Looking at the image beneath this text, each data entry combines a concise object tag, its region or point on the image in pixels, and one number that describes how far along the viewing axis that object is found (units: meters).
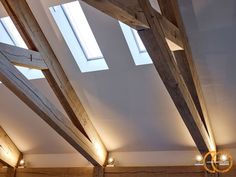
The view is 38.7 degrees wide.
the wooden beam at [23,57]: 3.62
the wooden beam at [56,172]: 5.73
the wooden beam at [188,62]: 3.34
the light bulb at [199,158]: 4.88
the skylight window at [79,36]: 4.30
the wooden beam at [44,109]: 3.52
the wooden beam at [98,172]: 5.56
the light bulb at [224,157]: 4.68
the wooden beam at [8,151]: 6.08
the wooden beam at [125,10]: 2.40
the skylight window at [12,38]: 4.88
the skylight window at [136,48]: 4.13
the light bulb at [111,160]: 5.60
